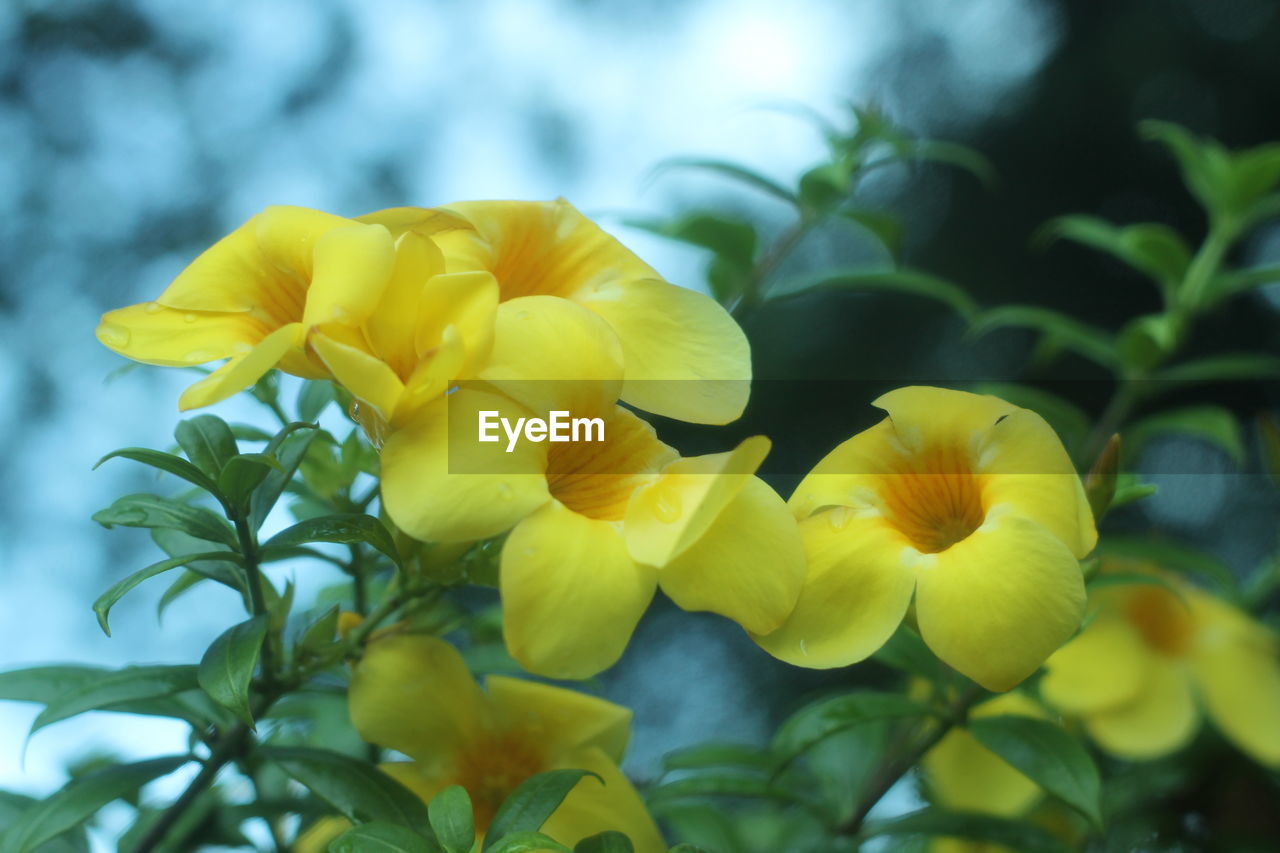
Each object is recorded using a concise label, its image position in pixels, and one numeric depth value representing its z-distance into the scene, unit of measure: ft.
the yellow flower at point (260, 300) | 2.59
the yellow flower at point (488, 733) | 2.75
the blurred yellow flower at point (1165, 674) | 3.39
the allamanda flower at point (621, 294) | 2.69
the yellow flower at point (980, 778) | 3.23
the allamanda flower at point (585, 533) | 2.57
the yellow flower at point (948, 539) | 2.61
